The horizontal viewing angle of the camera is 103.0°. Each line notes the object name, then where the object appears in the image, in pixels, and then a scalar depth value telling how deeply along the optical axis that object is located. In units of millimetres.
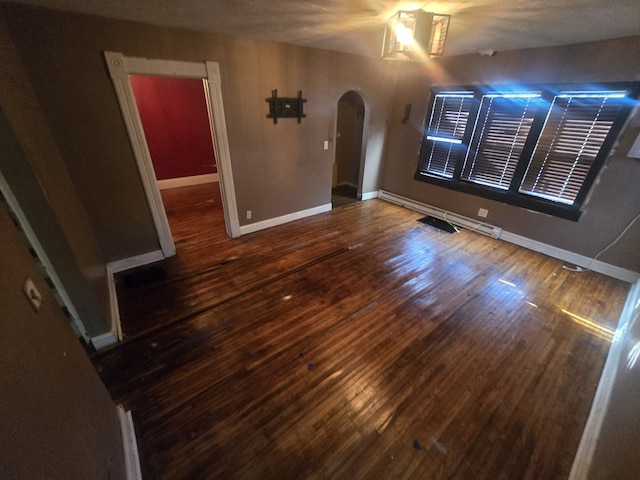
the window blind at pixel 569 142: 2699
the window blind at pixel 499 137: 3207
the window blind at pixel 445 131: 3763
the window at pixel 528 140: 2742
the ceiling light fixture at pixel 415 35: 1800
